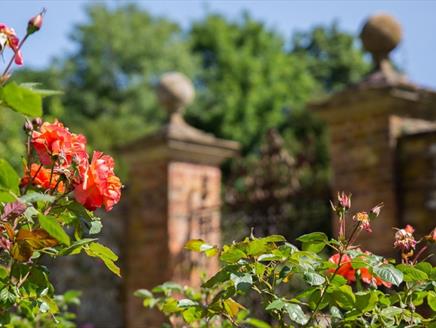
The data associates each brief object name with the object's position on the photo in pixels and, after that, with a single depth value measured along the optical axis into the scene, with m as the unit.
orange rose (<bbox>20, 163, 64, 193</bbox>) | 2.85
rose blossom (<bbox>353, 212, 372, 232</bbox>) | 2.96
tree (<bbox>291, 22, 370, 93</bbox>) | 30.70
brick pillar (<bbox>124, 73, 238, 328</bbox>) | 7.89
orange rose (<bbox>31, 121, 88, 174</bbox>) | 2.80
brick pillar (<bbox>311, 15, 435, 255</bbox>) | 6.73
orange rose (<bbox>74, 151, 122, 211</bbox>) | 2.71
